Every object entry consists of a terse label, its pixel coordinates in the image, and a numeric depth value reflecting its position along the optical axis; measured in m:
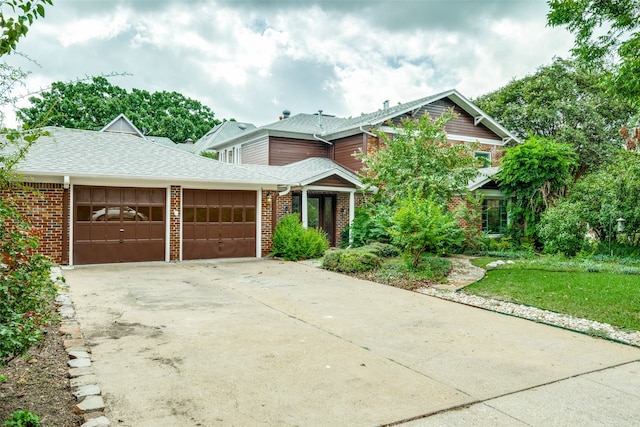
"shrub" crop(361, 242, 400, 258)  13.02
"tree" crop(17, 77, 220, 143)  39.84
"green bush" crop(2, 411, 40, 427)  2.92
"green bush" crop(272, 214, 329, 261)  13.71
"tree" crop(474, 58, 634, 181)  24.44
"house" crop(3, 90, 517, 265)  11.48
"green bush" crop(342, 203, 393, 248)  14.93
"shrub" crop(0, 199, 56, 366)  2.99
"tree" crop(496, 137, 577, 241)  15.37
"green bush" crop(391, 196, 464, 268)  9.95
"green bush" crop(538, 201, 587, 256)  13.49
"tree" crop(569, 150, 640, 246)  13.20
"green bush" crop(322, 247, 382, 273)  11.16
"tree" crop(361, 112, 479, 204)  12.83
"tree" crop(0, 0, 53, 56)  2.84
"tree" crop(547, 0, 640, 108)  6.17
